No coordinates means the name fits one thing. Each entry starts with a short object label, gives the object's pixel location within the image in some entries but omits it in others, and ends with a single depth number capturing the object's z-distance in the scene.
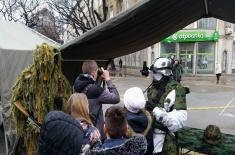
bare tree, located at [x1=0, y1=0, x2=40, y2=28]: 31.04
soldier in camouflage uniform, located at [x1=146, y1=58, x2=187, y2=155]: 3.04
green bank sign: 27.04
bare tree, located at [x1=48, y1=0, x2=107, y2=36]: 28.93
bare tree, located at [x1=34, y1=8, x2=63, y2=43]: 37.65
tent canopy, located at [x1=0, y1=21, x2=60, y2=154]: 5.17
